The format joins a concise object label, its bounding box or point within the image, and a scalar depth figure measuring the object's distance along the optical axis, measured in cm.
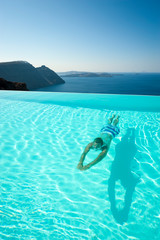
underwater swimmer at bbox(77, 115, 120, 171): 219
